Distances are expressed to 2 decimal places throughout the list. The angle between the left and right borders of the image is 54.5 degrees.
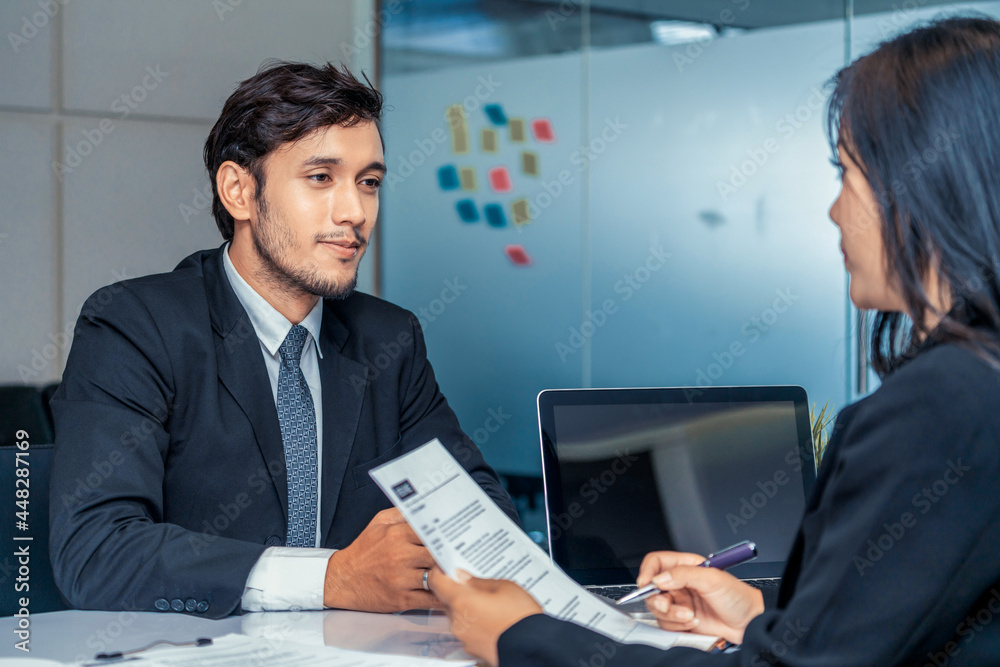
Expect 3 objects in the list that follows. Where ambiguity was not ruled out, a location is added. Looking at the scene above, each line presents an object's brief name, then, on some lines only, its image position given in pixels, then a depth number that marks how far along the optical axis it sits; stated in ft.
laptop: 4.58
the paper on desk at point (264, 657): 3.31
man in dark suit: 4.16
